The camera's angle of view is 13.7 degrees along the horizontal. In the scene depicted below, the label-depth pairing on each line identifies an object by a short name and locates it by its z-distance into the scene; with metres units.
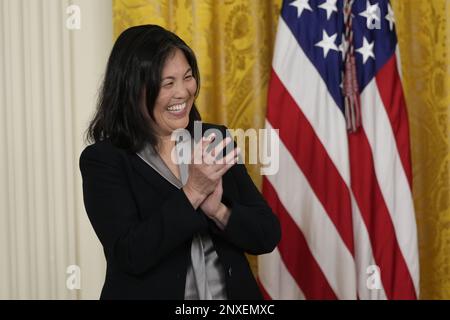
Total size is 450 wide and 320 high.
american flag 4.14
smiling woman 3.42
